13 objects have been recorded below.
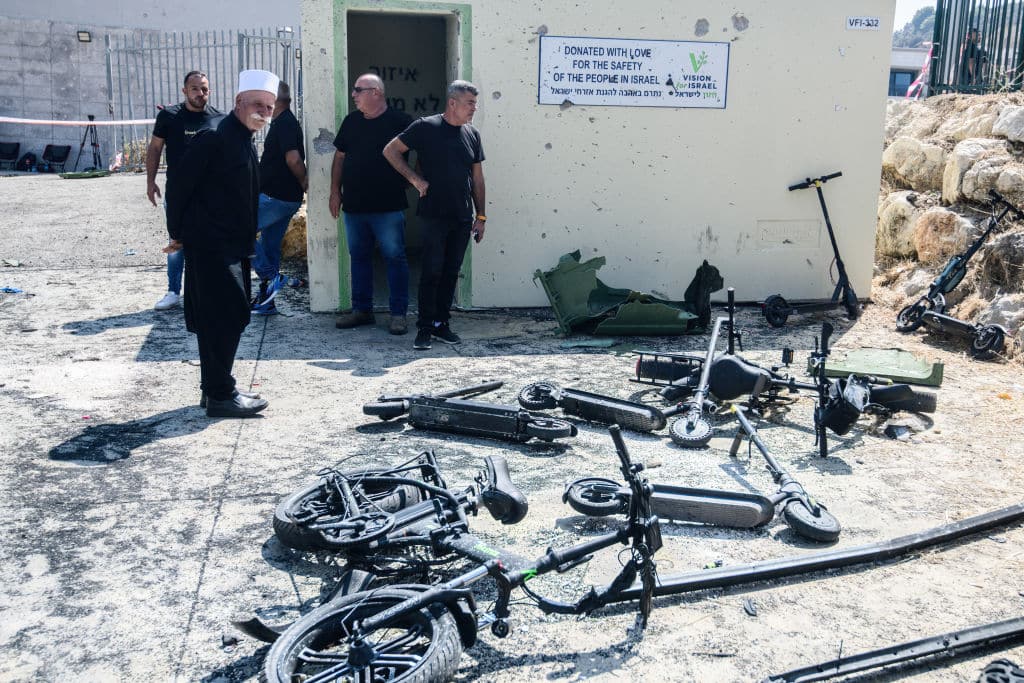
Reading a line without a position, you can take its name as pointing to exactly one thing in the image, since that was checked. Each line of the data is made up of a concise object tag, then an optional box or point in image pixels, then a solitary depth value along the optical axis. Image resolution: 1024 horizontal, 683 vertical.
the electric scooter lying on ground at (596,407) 5.62
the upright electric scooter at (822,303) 8.47
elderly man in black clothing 5.57
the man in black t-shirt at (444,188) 7.45
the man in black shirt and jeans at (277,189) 8.16
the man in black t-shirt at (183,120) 7.69
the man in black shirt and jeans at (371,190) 7.70
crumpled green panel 7.93
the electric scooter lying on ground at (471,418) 5.30
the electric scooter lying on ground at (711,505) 4.24
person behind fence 11.53
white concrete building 8.57
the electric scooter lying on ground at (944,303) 7.80
